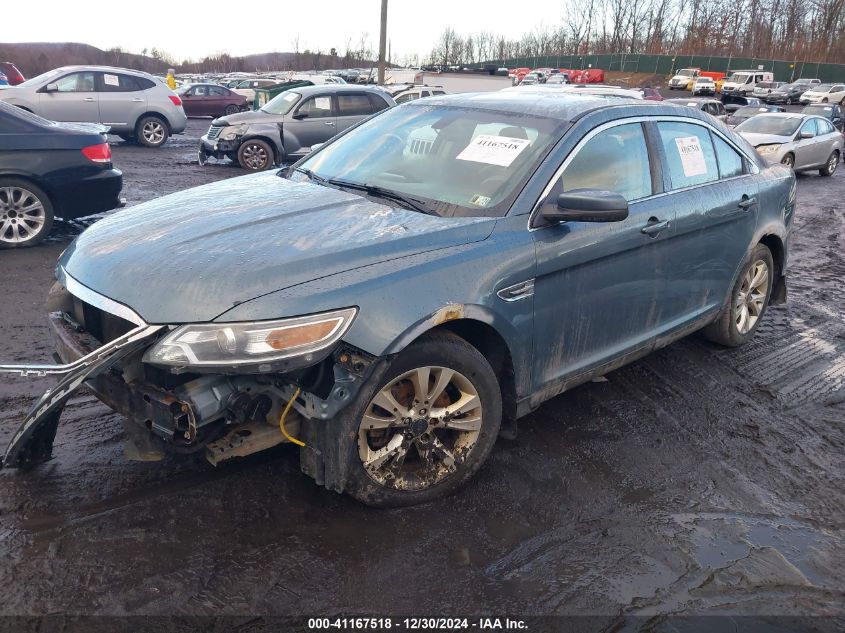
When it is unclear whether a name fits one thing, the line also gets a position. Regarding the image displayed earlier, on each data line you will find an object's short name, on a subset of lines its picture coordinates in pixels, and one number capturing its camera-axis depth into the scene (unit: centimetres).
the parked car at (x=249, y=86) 3066
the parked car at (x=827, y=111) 2461
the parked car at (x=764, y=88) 5003
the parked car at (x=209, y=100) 2523
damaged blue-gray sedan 264
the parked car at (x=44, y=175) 686
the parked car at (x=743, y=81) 5122
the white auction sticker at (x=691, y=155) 428
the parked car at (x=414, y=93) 2142
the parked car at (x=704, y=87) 4997
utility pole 2246
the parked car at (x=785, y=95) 4781
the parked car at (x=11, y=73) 2603
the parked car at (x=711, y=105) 2306
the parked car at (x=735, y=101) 2561
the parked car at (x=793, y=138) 1536
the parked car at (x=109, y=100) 1483
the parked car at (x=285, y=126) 1345
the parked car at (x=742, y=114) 1985
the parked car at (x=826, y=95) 4481
